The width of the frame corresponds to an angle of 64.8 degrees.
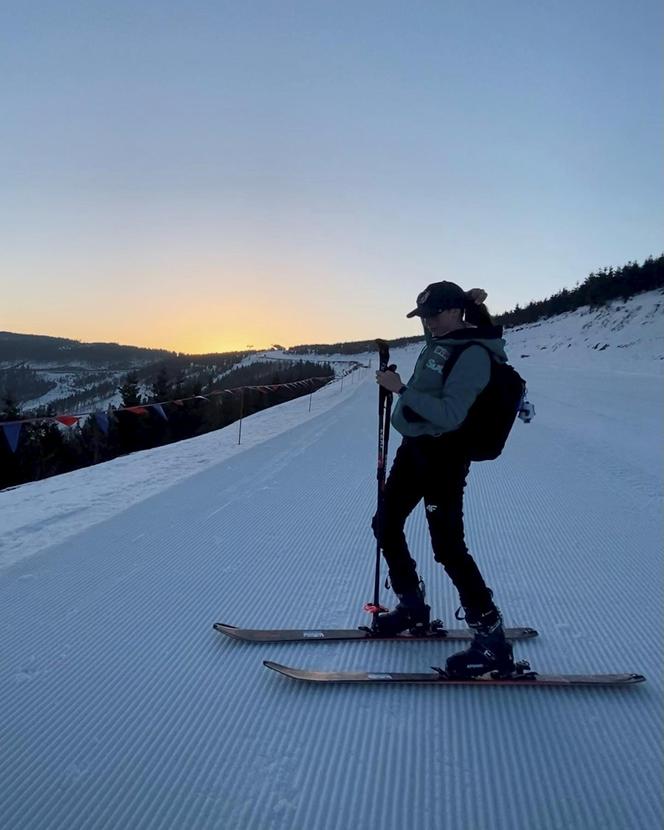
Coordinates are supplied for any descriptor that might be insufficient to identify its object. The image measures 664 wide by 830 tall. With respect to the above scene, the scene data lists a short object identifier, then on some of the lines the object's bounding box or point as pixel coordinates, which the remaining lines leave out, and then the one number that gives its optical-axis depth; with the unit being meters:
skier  2.55
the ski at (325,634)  3.05
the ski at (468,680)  2.57
